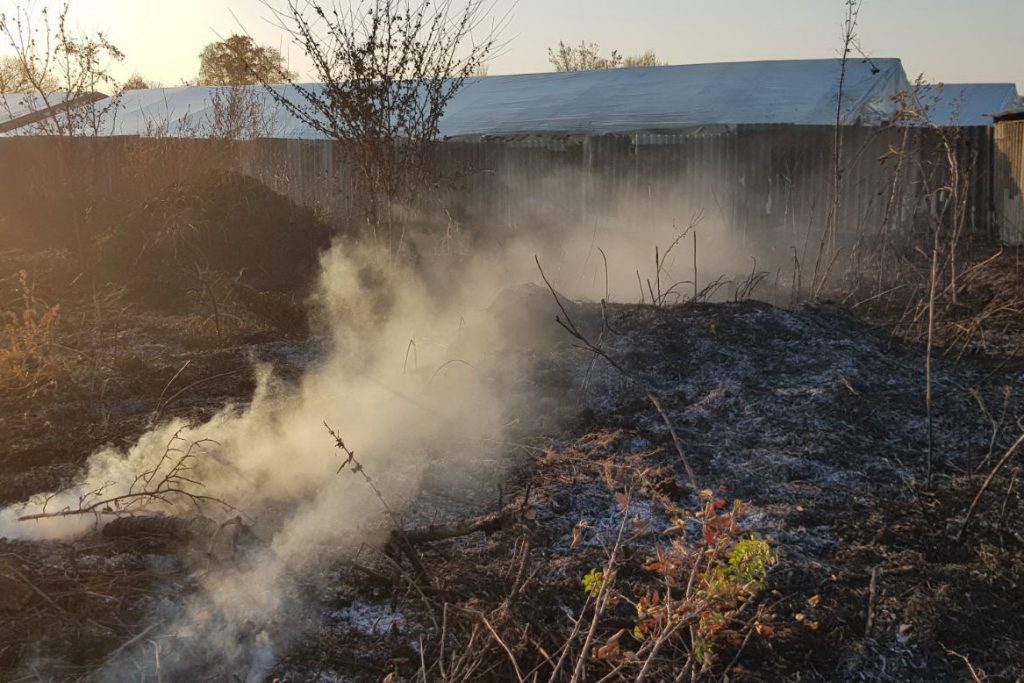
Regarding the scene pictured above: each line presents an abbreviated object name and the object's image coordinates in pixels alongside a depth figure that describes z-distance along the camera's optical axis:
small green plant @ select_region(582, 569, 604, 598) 2.54
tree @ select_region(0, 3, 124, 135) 11.05
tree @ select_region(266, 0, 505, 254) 7.39
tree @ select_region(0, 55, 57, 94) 10.66
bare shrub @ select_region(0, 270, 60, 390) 6.46
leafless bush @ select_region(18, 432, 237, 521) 3.88
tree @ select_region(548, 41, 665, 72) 30.36
